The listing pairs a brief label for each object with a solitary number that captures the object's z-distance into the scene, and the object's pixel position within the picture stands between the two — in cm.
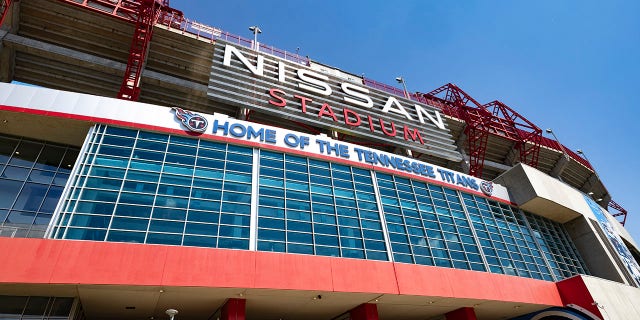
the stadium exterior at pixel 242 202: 1898
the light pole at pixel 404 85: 4558
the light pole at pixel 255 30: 4056
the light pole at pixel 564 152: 5670
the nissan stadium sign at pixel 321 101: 3369
